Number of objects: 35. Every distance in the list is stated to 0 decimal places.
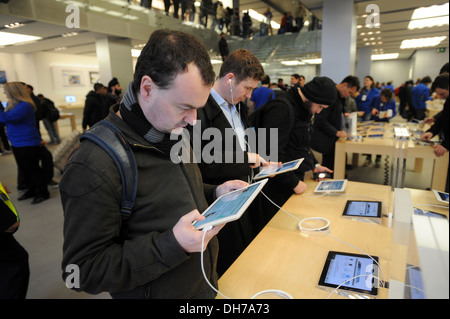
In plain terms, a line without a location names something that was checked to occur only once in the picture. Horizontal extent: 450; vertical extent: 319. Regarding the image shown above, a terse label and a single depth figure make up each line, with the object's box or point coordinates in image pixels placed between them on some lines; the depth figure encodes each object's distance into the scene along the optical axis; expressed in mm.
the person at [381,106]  5592
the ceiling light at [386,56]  18078
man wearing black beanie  1885
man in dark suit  1530
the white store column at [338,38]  6383
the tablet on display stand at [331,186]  1787
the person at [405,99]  8198
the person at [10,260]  1459
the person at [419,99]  6886
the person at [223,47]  8156
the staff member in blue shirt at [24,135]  3389
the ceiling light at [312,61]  8800
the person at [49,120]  6877
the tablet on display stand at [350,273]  934
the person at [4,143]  6918
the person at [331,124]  3623
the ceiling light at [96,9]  6102
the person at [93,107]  5004
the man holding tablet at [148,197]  716
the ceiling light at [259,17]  8256
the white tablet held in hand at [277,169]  1561
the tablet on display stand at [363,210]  1460
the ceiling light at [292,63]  10347
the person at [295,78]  6680
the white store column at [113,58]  7321
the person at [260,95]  5844
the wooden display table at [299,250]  963
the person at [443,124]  2843
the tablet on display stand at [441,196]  1626
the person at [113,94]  4498
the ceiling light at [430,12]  7390
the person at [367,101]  6027
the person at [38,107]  4753
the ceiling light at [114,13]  6275
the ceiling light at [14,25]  4070
